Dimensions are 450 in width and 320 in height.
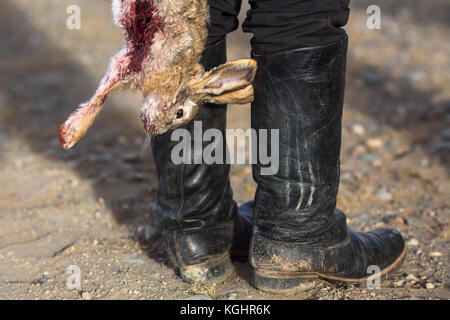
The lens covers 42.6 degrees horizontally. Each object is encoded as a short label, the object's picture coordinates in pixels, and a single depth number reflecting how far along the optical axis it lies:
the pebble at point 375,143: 3.68
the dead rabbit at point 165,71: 1.74
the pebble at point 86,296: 2.13
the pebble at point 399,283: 2.22
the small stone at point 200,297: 2.08
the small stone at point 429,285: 2.18
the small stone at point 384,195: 3.03
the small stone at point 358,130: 3.89
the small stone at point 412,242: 2.56
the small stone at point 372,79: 4.61
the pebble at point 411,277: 2.27
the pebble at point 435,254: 2.46
